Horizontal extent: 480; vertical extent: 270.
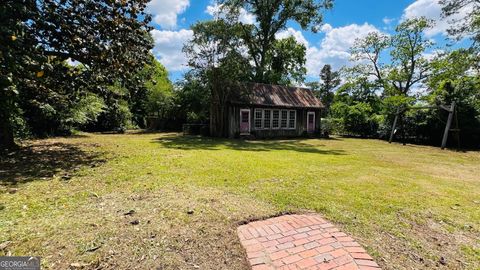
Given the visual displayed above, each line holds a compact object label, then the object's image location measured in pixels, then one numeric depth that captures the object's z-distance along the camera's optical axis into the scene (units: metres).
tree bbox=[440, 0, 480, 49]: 14.82
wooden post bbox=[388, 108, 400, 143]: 17.35
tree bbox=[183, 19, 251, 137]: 16.50
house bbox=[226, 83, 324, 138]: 17.69
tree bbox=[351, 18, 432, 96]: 24.80
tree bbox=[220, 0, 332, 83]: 23.83
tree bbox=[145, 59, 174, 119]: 23.77
